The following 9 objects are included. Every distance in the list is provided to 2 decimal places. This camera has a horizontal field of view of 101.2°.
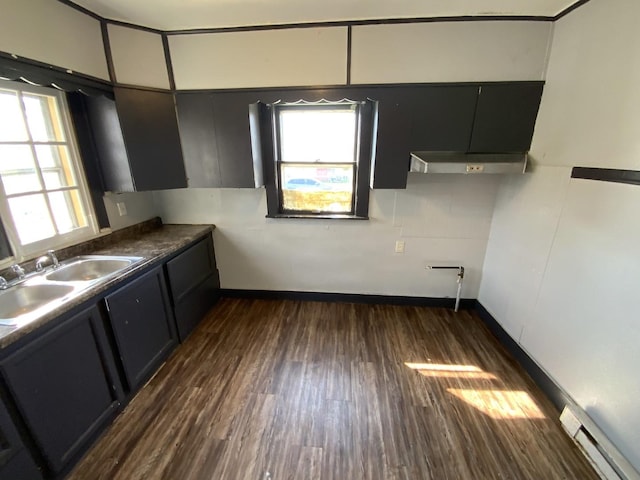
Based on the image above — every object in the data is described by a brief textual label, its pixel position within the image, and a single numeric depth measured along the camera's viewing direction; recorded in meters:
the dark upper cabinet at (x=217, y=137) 2.21
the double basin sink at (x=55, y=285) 1.38
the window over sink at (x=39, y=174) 1.64
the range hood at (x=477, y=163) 2.01
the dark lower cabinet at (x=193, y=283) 2.25
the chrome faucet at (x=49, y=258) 1.73
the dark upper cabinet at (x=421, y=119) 2.04
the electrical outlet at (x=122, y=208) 2.35
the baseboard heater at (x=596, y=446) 1.30
